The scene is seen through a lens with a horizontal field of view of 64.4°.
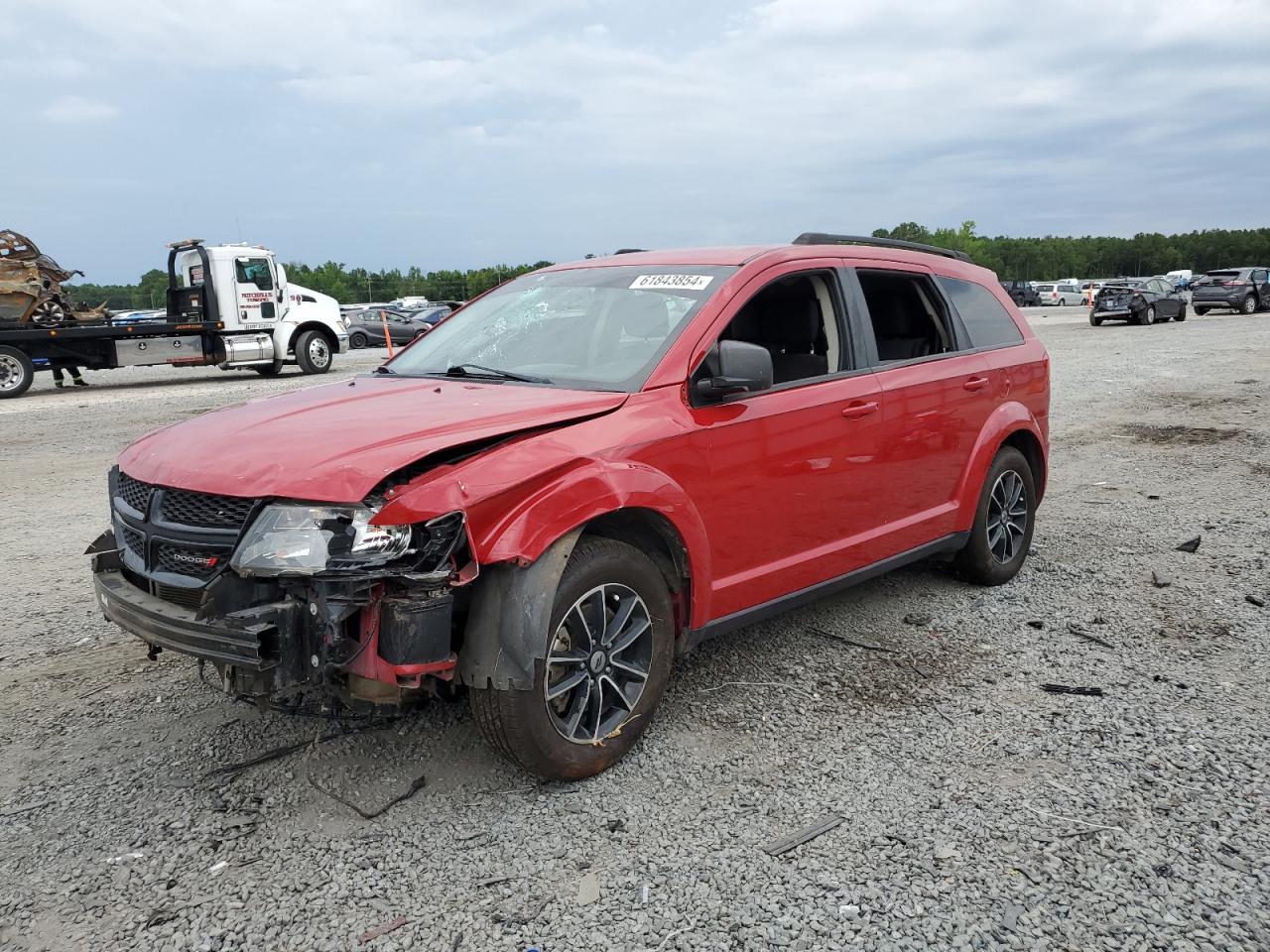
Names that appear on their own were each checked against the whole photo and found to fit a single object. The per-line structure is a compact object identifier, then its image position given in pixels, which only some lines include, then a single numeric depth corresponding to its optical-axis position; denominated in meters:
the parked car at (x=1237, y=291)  35.25
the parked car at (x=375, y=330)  35.16
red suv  2.97
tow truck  18.80
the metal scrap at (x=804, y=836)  3.02
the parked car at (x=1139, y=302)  31.36
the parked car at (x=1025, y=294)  57.94
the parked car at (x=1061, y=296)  57.22
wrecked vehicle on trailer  18.66
